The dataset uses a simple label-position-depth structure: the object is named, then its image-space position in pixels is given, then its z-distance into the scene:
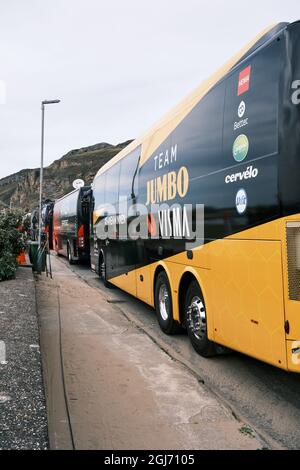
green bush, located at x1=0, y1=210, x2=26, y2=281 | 11.69
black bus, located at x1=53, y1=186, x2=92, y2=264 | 19.56
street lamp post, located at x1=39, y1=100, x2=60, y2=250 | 22.03
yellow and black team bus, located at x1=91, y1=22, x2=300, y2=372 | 4.24
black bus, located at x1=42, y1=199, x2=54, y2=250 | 34.59
